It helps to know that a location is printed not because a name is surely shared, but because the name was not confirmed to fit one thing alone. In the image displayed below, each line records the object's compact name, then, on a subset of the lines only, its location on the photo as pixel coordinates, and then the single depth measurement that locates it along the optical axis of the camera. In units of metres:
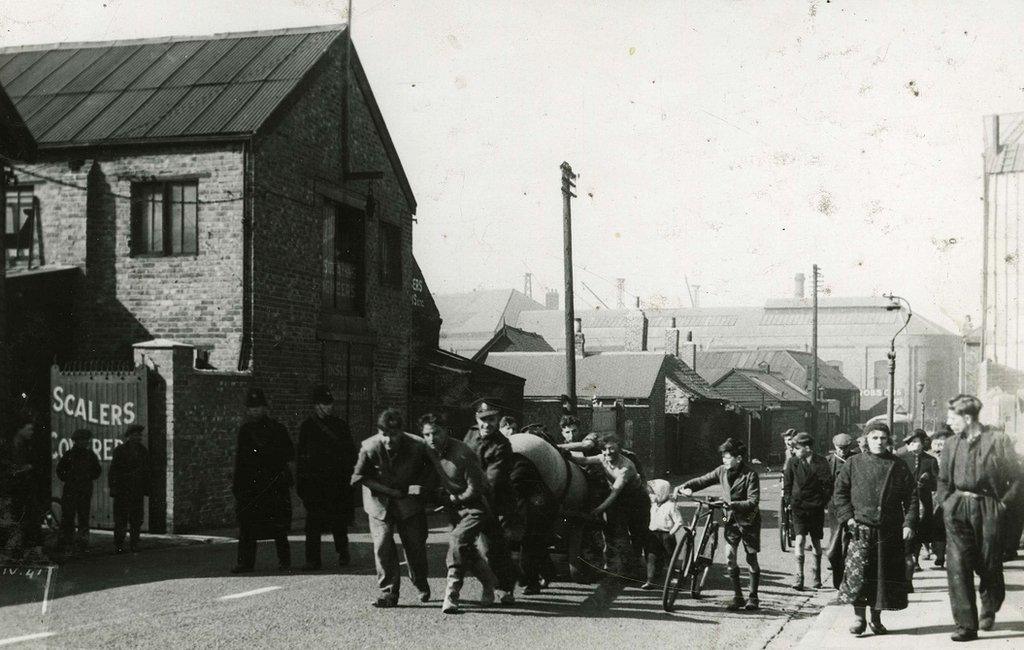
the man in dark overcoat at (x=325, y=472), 11.54
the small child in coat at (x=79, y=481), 12.05
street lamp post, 33.11
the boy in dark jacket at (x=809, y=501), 11.29
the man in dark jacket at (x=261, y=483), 10.91
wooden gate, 14.47
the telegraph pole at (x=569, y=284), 24.02
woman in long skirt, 8.28
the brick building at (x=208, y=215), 16.91
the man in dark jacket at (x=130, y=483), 12.34
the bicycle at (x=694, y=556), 9.43
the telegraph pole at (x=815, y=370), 46.87
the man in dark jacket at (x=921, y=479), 10.96
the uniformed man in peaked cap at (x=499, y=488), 9.44
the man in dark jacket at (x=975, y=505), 7.98
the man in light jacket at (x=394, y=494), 9.15
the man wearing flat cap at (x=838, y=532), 9.24
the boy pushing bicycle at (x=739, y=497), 9.93
